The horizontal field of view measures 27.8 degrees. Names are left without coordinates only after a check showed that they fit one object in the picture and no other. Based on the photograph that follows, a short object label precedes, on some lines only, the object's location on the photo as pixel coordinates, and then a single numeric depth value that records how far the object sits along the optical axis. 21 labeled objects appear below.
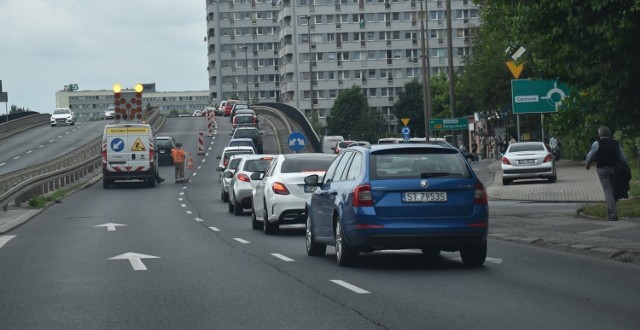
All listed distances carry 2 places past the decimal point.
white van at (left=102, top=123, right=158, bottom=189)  49.53
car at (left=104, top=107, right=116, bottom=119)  123.81
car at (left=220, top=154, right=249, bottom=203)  36.22
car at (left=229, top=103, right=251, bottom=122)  111.66
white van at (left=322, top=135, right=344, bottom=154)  80.12
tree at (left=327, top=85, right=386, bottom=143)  158.12
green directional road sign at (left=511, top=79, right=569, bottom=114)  35.31
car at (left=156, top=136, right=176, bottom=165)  68.69
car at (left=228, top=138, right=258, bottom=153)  61.60
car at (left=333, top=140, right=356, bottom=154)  71.19
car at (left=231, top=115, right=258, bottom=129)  90.38
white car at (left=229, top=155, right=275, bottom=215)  30.47
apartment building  176.12
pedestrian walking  22.67
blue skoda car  14.88
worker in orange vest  52.50
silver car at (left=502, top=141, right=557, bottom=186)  43.31
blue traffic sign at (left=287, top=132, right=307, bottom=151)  51.66
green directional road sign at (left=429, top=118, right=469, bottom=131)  52.81
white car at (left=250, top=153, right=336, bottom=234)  22.80
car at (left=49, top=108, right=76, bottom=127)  108.81
